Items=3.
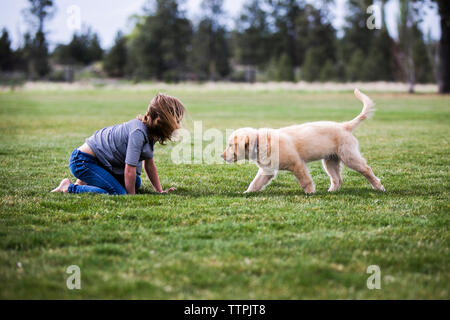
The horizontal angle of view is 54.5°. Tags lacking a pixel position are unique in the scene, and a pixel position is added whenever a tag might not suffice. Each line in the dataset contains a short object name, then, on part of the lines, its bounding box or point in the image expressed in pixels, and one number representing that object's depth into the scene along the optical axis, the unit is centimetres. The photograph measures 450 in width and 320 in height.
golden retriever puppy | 559
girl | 531
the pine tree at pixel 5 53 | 5951
